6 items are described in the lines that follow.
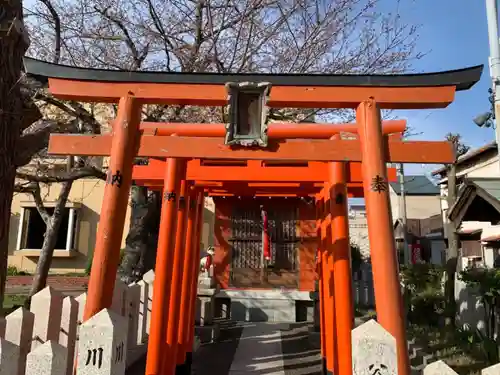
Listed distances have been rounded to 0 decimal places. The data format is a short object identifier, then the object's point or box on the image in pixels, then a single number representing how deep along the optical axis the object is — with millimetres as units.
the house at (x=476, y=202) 6406
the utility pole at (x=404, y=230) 21431
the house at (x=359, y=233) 28089
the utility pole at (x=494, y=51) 6164
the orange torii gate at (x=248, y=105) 4312
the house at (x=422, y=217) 26312
